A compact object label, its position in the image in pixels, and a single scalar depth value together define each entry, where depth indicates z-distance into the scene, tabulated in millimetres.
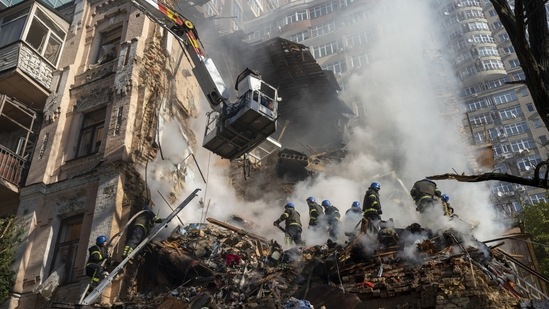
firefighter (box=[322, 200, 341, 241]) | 12597
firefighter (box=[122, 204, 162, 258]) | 11719
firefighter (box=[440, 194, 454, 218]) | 11592
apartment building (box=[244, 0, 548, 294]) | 37344
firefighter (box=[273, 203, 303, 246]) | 12531
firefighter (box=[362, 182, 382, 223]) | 11266
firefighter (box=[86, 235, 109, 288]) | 10461
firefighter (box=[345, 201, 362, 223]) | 12781
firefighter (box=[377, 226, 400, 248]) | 9664
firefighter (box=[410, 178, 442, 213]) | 11344
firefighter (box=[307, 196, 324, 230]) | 12898
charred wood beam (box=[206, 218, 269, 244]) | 12848
